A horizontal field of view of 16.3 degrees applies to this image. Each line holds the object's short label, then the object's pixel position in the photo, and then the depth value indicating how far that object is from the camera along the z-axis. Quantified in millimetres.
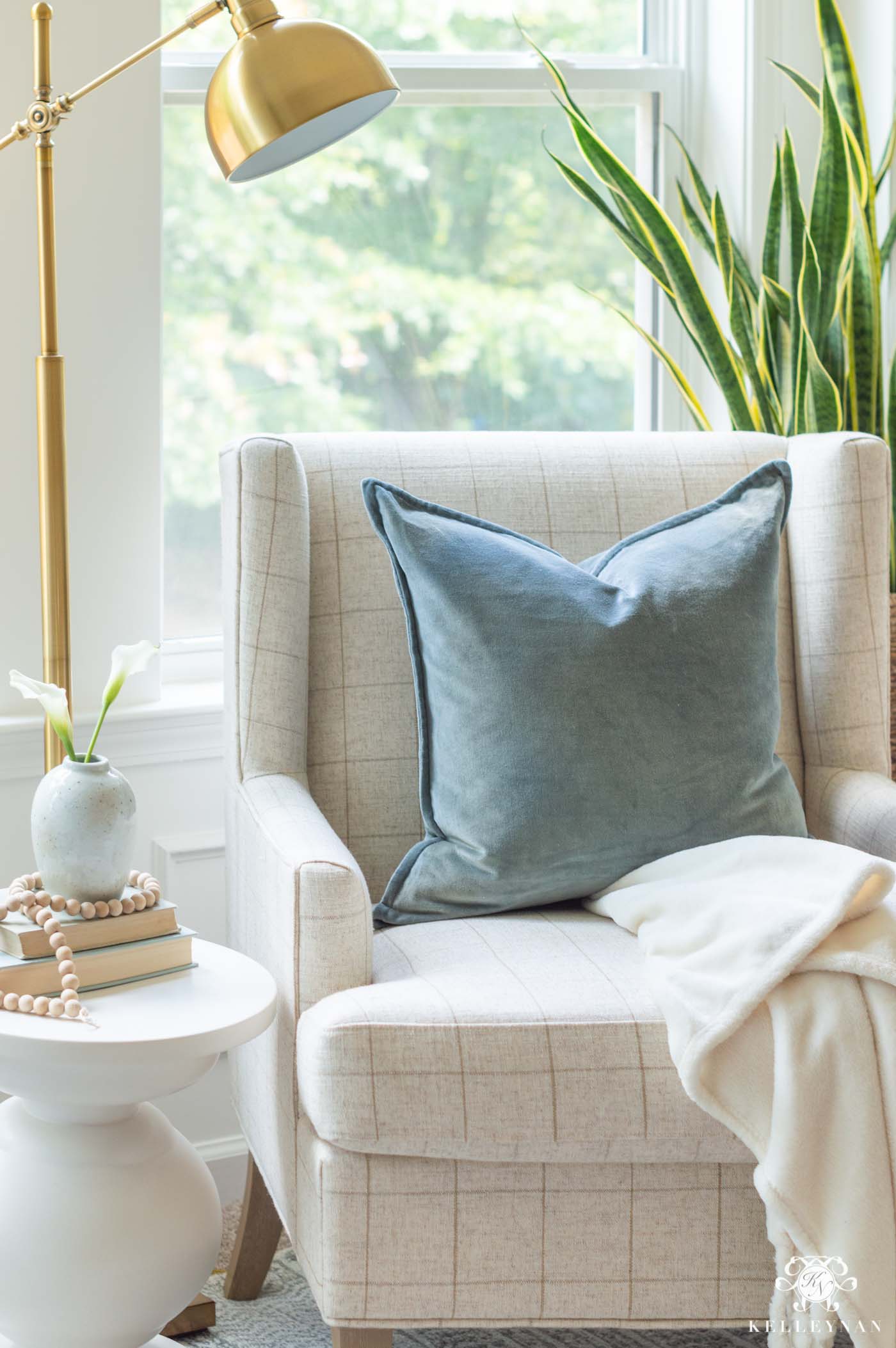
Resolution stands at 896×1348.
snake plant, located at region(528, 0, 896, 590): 3532
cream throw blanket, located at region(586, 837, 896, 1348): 2705
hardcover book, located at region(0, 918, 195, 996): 2799
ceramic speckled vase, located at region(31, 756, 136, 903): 2840
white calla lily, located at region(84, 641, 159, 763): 2894
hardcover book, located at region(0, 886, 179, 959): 2810
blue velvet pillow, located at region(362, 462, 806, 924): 3018
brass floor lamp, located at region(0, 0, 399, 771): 2884
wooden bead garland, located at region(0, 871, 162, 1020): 2783
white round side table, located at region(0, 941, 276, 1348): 2754
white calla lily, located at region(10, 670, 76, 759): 2886
